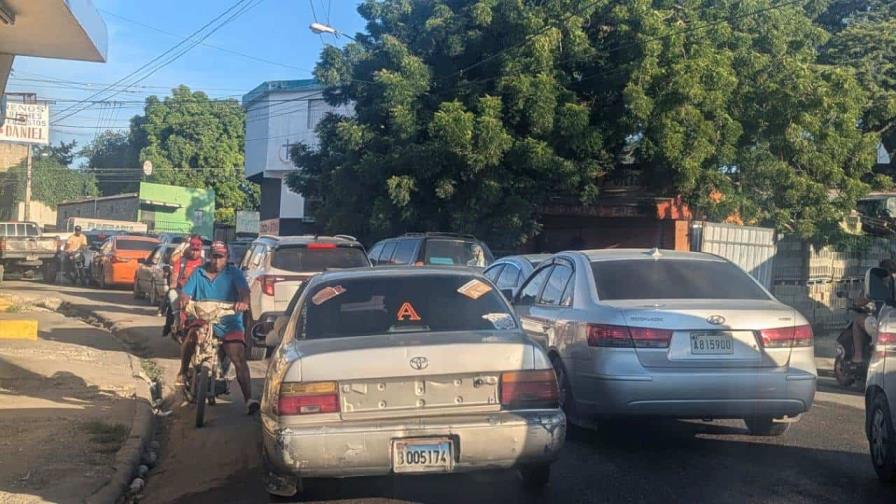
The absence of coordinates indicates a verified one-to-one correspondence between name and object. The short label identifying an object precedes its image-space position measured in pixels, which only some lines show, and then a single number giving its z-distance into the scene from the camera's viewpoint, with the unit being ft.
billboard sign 86.58
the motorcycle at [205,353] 30.55
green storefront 182.91
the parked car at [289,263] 42.63
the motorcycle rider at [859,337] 41.68
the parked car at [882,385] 21.86
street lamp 82.39
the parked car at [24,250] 105.50
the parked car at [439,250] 56.95
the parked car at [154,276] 69.92
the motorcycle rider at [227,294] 31.35
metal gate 63.93
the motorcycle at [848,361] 41.70
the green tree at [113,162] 235.20
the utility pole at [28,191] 152.25
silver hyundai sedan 23.86
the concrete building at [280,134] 141.69
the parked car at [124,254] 92.02
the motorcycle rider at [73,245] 102.27
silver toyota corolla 18.26
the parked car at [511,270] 38.78
